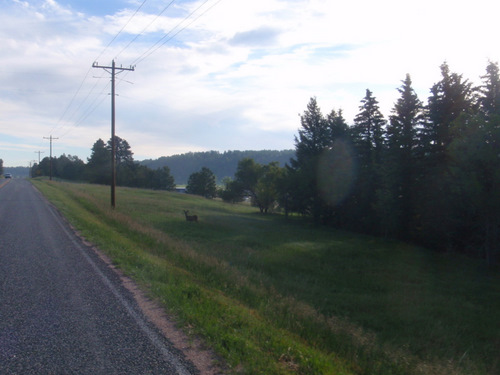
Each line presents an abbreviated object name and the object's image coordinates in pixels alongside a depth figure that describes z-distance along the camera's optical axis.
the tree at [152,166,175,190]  111.44
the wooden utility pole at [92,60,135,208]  28.28
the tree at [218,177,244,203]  85.62
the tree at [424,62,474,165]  29.09
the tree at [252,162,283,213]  68.11
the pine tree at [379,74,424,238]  31.59
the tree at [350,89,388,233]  38.97
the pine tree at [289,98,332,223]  46.03
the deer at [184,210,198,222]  29.03
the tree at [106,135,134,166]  108.28
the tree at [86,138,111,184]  97.62
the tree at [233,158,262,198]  83.81
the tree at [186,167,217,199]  107.38
